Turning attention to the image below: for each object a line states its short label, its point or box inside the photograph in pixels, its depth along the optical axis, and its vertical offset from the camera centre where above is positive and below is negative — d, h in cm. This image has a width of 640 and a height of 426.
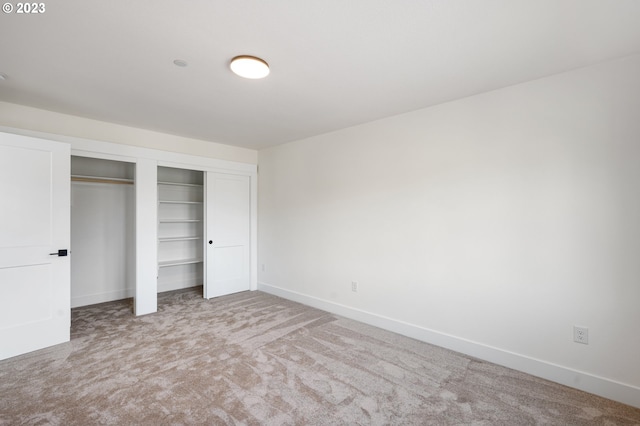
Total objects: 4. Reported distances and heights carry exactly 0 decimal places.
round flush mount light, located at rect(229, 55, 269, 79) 214 +116
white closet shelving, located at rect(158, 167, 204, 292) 501 -19
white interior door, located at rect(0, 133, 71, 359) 272 -24
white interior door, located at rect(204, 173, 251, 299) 469 -29
